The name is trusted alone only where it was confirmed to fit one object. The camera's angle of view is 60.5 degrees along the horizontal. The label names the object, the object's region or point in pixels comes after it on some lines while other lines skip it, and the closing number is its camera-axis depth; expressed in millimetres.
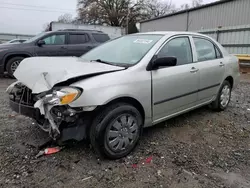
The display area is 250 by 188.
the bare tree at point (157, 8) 35875
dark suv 7469
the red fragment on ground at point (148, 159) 2627
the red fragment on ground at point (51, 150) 2721
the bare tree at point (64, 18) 47912
